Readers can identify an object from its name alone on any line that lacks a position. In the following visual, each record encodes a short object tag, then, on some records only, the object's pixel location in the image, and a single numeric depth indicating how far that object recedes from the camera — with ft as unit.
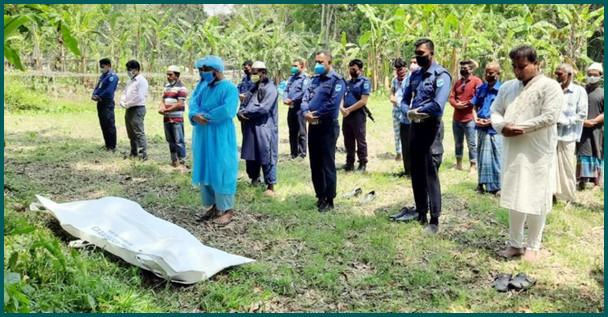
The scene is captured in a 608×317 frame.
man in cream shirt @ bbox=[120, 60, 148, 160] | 28.94
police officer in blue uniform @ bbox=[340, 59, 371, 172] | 26.27
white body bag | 12.94
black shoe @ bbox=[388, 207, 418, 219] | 18.57
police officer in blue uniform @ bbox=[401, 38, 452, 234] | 16.19
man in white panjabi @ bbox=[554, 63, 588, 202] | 19.77
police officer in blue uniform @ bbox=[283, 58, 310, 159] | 29.99
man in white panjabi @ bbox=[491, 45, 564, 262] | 13.75
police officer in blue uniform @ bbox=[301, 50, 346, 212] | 19.44
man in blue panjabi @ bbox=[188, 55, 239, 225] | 17.60
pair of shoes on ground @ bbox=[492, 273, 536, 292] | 12.82
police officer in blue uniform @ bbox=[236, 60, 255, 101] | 26.37
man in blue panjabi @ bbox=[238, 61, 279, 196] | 21.62
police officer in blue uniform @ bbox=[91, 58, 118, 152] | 30.71
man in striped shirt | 26.73
